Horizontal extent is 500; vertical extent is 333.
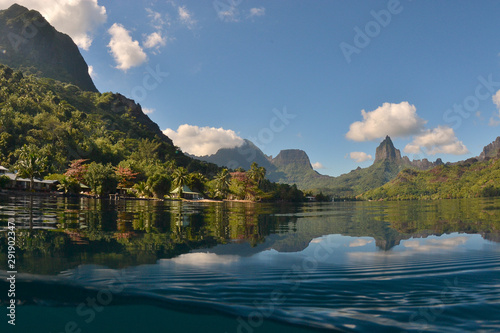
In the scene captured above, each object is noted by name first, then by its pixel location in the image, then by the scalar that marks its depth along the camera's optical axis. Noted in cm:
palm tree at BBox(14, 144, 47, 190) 5478
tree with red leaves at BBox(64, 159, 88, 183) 6788
